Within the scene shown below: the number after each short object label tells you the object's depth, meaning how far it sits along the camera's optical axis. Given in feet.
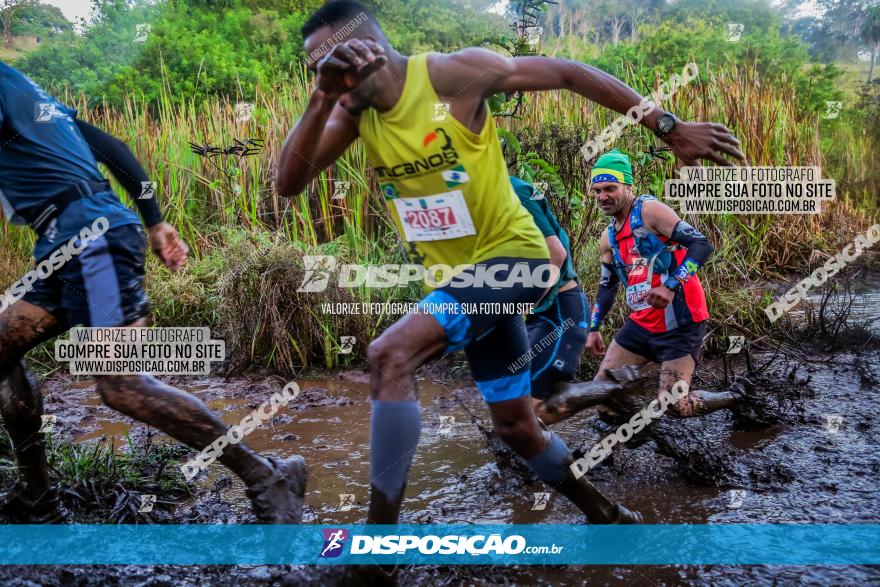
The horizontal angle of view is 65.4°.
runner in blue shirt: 9.02
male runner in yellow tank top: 7.63
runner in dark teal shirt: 12.46
